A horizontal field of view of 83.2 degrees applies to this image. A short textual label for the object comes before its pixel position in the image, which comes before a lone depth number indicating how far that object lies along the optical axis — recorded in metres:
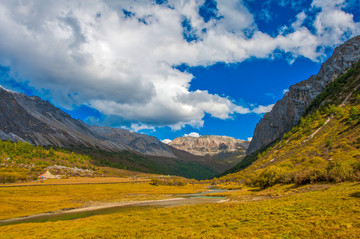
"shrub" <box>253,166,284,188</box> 69.88
